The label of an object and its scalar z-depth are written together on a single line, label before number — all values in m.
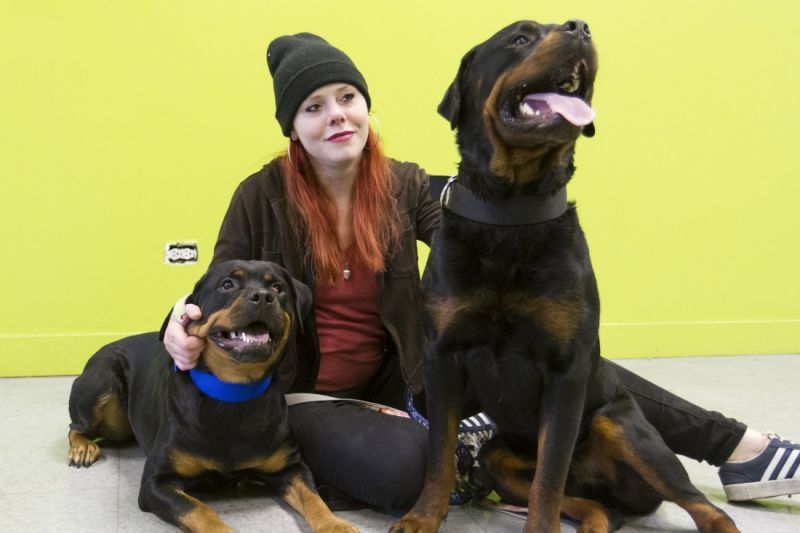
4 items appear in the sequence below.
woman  2.17
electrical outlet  3.54
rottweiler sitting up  1.65
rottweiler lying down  1.96
